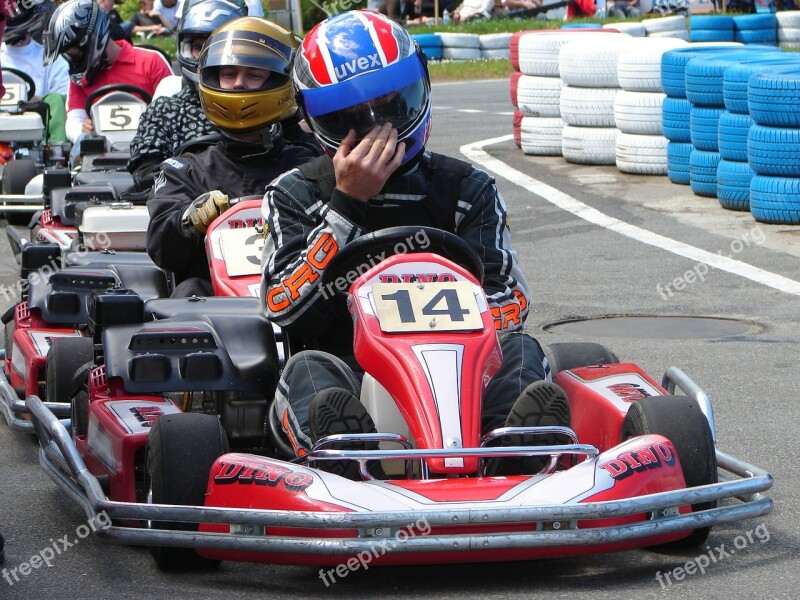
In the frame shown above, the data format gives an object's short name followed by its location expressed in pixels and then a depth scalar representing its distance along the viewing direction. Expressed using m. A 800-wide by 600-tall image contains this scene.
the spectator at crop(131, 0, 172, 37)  23.94
